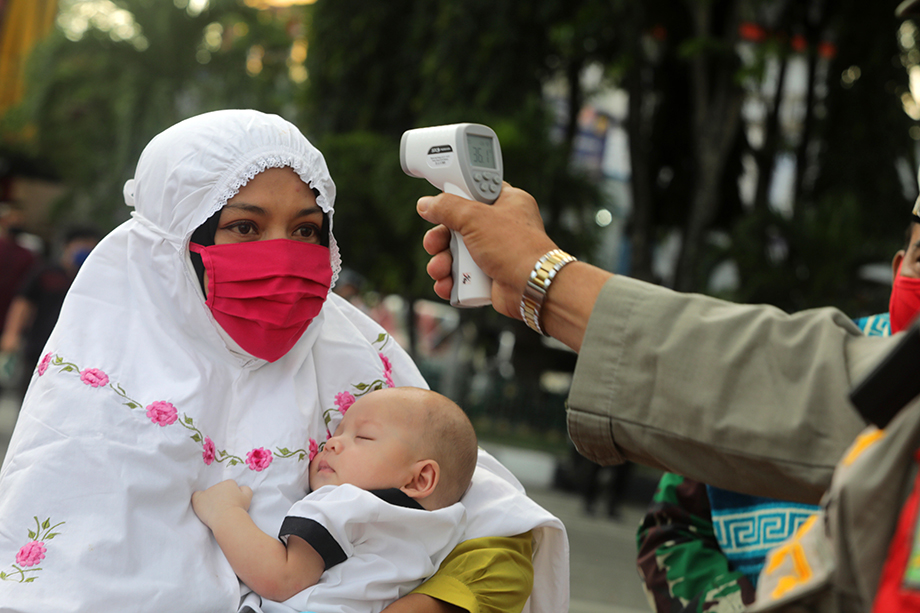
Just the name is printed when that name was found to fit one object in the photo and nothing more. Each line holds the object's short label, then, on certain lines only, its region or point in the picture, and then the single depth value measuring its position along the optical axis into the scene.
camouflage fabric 1.47
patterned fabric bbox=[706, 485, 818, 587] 1.45
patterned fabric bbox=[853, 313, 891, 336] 1.50
